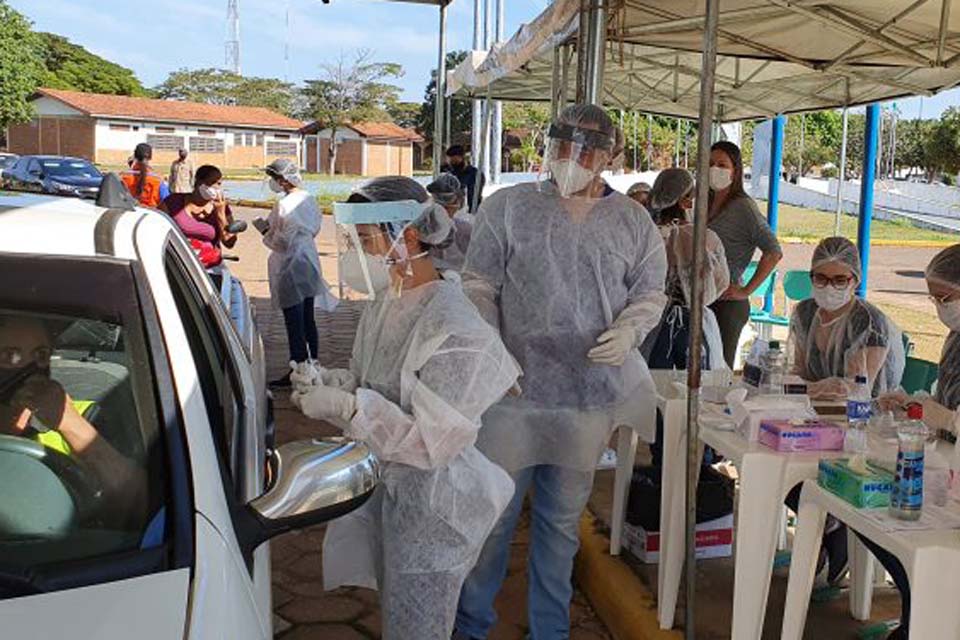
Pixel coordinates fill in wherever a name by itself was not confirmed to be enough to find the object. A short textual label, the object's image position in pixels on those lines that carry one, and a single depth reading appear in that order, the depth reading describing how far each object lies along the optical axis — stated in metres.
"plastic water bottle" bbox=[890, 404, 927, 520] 2.19
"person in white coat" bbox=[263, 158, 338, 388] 6.75
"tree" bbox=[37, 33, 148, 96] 59.31
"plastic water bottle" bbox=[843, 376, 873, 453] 2.73
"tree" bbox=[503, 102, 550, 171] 35.43
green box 2.31
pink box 2.71
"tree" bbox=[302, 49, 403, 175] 54.22
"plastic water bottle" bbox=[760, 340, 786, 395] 3.29
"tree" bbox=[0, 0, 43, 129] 34.41
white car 1.37
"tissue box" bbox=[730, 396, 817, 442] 2.83
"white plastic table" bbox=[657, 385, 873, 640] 2.69
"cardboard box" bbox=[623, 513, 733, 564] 3.87
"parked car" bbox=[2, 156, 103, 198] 22.31
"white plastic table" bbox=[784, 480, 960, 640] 2.09
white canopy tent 4.90
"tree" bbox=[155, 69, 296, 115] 66.38
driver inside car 1.62
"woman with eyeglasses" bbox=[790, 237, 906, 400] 3.53
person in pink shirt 6.86
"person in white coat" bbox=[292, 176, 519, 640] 2.24
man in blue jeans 2.96
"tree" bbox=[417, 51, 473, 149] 49.22
